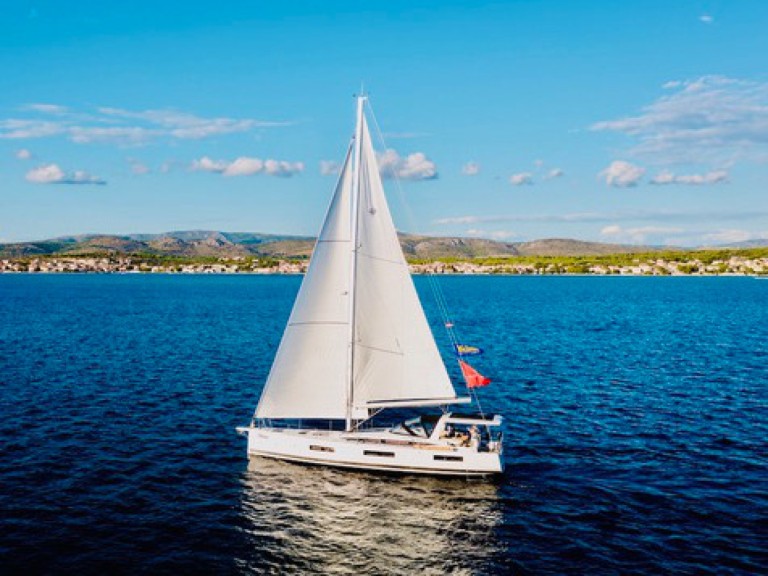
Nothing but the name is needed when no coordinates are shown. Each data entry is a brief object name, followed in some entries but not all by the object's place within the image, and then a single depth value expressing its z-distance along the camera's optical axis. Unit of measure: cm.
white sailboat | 3638
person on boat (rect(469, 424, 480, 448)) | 3622
